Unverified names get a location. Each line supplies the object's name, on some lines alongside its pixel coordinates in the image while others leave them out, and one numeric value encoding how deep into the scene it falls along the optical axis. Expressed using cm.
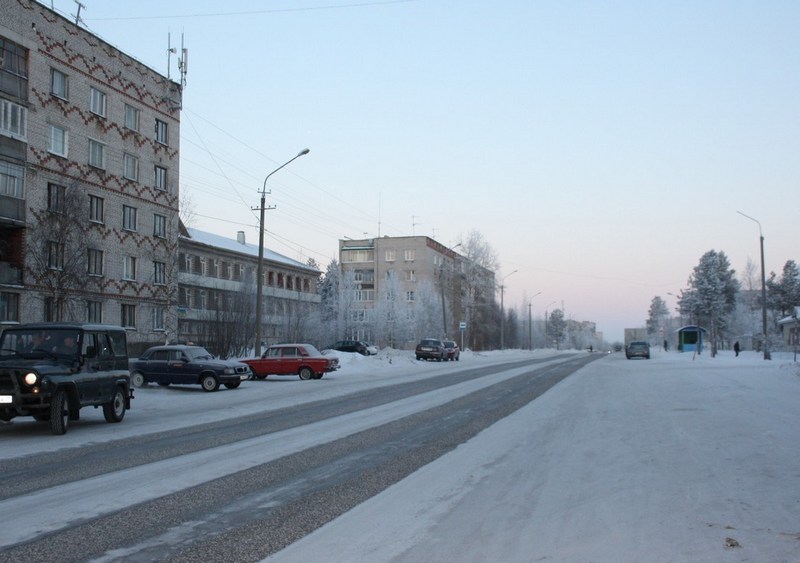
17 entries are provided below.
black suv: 1327
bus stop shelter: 7756
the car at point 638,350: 6544
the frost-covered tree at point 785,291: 9806
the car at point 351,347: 6625
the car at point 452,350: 6206
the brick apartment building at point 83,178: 3394
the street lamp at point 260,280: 3416
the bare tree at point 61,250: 3155
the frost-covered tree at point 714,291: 10300
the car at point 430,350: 5959
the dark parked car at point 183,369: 2625
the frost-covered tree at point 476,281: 9150
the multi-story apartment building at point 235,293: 4456
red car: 3291
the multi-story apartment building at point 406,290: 8869
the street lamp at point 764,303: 4189
